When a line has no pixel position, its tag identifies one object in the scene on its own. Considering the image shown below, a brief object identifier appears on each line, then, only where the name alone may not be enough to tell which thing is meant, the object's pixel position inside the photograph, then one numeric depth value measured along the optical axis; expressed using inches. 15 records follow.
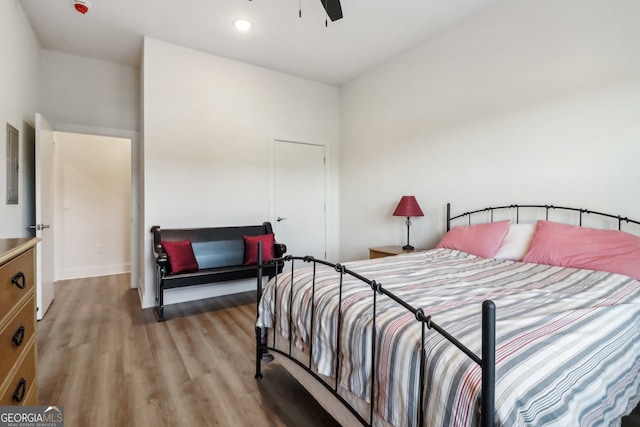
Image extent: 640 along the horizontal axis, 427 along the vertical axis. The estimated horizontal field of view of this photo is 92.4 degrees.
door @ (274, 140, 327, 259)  171.0
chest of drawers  41.3
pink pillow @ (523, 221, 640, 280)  71.5
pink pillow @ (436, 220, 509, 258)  97.2
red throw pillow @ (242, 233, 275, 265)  140.8
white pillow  92.8
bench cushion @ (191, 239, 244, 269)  138.2
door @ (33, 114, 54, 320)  116.9
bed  33.4
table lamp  131.3
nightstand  129.1
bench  118.8
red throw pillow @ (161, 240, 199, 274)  122.5
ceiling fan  91.5
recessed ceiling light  120.0
